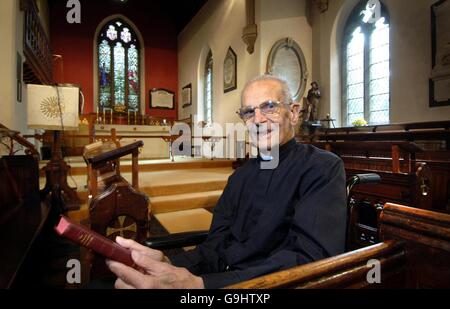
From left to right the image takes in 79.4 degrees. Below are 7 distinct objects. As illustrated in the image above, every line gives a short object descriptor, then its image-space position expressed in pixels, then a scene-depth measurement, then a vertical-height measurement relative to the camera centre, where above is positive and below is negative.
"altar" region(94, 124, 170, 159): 7.11 +0.53
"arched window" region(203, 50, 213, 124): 9.08 +2.18
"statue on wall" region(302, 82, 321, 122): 6.18 +1.07
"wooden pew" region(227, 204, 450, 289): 0.54 -0.25
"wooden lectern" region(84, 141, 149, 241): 1.88 -0.40
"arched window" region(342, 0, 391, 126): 5.47 +1.85
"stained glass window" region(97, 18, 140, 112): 10.23 +3.39
